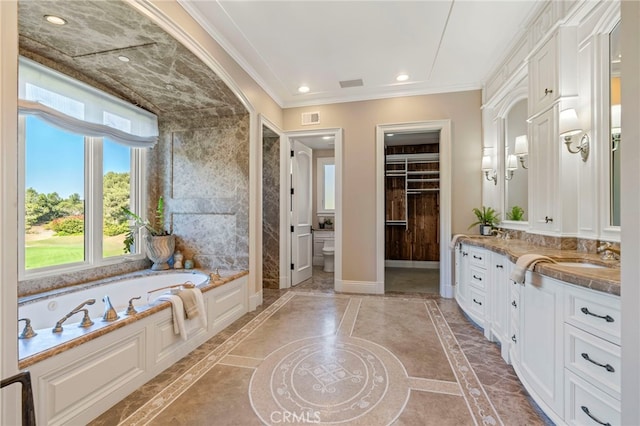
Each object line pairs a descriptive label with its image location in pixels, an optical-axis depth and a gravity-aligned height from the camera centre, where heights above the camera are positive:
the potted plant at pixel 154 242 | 3.25 -0.37
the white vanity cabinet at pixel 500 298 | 2.18 -0.74
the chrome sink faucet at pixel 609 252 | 1.64 -0.25
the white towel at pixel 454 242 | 3.30 -0.38
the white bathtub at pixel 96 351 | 1.41 -0.90
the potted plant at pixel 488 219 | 3.37 -0.09
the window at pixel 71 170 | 2.28 +0.42
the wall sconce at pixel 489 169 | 3.44 +0.56
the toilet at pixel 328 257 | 5.27 -0.91
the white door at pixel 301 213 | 4.46 -0.03
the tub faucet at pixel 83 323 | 1.60 -0.68
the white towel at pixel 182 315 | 2.20 -0.87
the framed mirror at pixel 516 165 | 2.76 +0.51
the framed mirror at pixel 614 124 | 1.80 +0.59
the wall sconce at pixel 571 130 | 1.90 +0.58
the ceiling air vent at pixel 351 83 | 3.67 +1.77
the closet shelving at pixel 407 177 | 5.97 +0.78
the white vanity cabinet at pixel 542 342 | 1.44 -0.76
